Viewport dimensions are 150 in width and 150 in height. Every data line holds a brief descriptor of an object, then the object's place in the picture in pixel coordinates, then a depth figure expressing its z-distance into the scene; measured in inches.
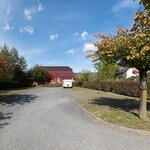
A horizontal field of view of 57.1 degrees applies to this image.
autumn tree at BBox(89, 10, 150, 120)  209.4
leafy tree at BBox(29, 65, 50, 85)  1211.0
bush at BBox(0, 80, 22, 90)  940.8
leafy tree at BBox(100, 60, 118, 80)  1029.7
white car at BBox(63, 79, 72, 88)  996.5
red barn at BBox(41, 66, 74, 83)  1926.1
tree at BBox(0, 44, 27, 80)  1050.0
